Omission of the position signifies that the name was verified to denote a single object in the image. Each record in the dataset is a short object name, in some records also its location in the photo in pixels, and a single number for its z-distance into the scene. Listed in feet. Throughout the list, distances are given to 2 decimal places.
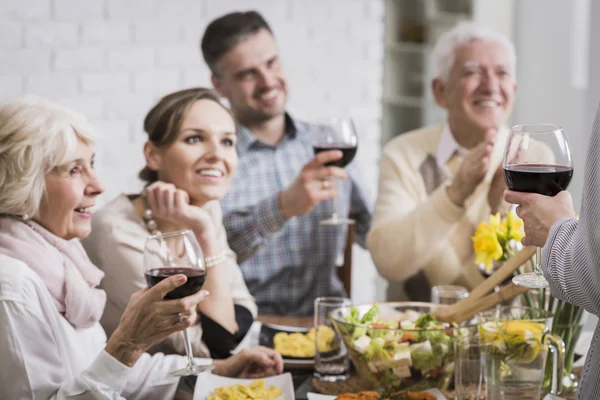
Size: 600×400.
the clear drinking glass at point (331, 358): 6.92
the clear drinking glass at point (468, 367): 6.34
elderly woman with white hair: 6.33
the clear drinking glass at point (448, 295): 7.48
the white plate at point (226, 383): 6.53
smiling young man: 9.80
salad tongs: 6.76
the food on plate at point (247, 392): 6.43
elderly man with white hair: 8.97
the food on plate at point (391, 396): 6.29
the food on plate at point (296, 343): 7.26
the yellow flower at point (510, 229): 6.99
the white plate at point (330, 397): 6.41
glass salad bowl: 6.54
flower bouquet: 6.82
